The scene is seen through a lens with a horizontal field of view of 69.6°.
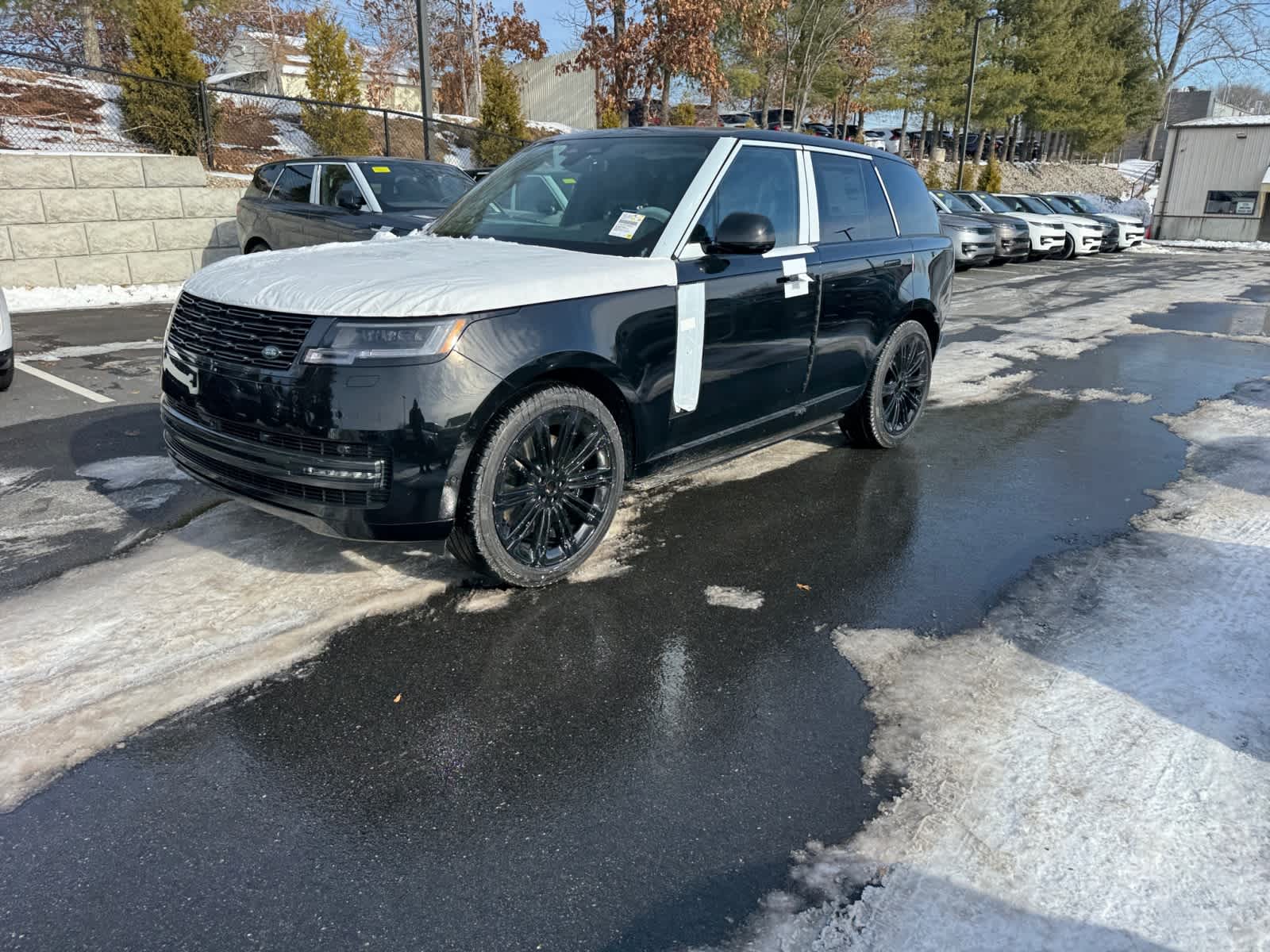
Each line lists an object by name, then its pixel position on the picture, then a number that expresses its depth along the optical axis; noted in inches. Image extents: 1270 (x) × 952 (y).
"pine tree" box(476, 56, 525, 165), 888.9
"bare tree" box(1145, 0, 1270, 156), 2266.2
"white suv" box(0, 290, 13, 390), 261.4
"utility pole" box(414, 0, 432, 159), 592.1
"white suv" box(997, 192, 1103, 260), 934.4
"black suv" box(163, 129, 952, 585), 127.6
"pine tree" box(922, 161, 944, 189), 1509.1
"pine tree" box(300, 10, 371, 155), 739.4
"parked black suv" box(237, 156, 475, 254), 365.7
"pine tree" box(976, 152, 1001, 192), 1518.2
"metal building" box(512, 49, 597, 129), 1312.7
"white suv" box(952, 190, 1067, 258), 884.0
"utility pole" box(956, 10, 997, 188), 1333.7
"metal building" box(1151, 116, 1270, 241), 1366.9
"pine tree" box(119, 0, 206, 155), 592.4
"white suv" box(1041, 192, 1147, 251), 1037.8
